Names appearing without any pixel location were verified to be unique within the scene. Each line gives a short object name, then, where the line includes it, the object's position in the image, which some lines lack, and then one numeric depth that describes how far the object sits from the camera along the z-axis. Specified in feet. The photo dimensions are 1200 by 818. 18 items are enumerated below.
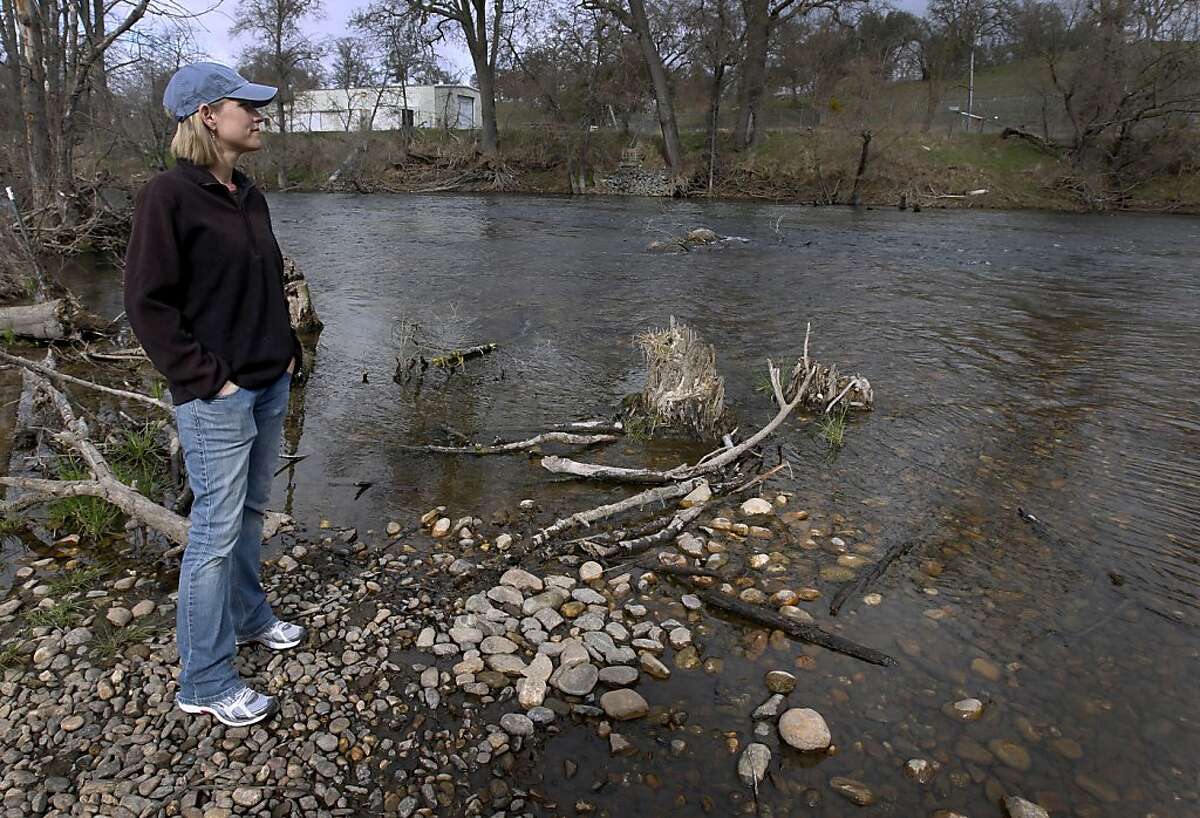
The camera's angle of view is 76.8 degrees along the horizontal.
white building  170.11
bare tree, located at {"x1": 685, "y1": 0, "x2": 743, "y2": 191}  126.11
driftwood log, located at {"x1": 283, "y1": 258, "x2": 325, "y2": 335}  33.77
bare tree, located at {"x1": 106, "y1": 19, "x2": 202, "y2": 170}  50.11
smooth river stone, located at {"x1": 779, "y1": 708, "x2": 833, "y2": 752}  10.88
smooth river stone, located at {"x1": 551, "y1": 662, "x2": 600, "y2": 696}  11.84
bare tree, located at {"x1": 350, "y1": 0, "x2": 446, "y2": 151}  137.80
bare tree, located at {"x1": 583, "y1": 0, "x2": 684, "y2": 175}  124.26
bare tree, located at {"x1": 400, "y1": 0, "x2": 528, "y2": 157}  136.56
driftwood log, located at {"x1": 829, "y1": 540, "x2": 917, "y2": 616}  14.42
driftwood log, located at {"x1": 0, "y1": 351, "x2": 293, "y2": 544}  14.66
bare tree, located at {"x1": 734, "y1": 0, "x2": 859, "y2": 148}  125.18
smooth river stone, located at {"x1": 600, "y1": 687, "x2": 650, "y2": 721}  11.45
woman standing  9.06
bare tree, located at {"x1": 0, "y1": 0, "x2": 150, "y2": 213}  41.83
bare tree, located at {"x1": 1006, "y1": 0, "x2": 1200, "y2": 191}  107.96
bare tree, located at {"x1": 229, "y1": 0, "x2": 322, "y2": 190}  151.23
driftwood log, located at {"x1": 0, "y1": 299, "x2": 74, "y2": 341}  30.14
